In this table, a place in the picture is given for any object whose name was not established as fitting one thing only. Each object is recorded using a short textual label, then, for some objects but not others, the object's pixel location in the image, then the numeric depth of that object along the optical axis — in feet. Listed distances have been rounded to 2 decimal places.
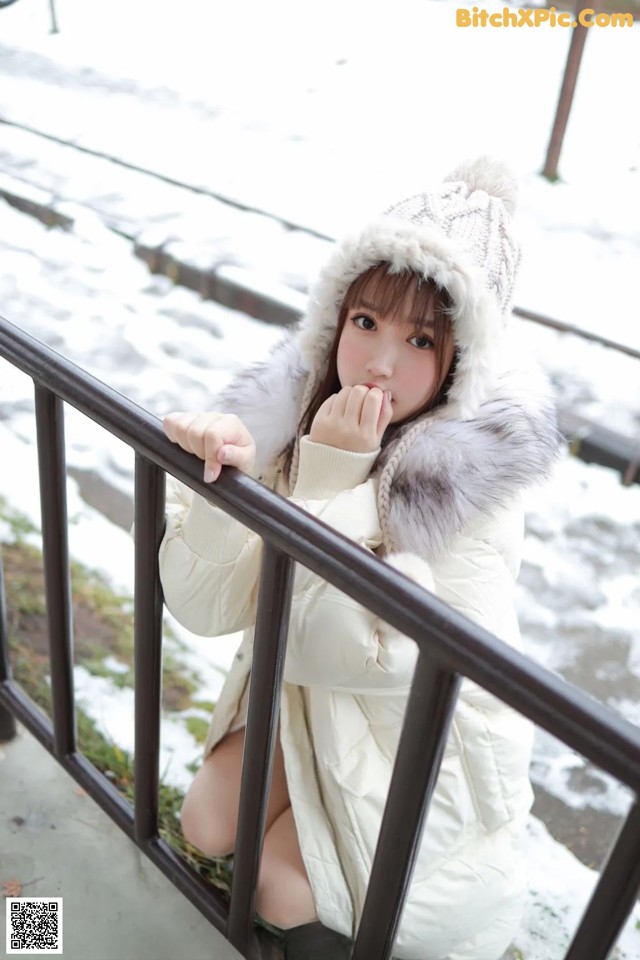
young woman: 3.43
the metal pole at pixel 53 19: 28.58
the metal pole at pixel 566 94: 16.14
